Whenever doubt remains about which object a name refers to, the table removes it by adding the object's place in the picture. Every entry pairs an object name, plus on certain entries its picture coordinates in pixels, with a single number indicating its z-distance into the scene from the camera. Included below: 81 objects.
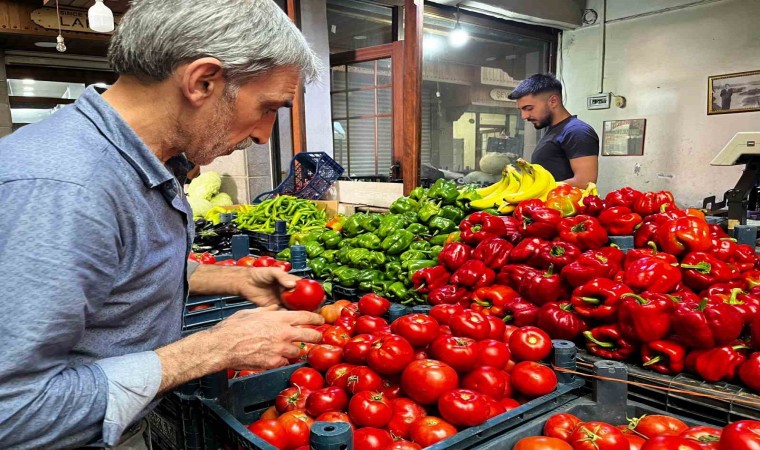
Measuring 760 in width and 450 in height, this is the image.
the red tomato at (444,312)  1.95
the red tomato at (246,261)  2.89
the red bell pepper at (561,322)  1.86
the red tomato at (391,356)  1.61
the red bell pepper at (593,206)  2.44
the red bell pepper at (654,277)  1.83
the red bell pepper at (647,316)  1.66
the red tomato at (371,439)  1.34
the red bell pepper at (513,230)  2.52
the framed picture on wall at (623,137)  6.82
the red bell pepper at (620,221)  2.28
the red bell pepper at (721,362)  1.57
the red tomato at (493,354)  1.65
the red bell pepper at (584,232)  2.18
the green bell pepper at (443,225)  3.12
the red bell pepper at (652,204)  2.39
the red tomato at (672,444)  1.13
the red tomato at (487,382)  1.54
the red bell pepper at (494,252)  2.38
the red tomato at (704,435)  1.24
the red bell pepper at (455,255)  2.54
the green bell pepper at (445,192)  3.33
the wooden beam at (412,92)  4.73
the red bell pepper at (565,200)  2.55
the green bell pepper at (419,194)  3.56
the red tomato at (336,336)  1.99
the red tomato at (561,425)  1.38
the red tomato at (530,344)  1.66
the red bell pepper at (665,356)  1.64
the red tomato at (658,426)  1.36
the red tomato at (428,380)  1.49
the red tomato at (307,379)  1.67
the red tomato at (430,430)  1.35
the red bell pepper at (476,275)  2.34
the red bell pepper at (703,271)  1.90
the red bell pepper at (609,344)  1.77
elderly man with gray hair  0.88
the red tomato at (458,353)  1.58
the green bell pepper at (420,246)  3.01
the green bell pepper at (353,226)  3.56
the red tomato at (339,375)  1.66
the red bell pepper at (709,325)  1.58
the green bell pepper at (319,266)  3.21
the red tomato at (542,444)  1.28
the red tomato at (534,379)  1.53
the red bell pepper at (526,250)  2.29
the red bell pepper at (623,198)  2.45
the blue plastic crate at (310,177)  5.45
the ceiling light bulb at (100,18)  3.70
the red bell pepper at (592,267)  1.94
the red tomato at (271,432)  1.38
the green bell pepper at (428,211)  3.25
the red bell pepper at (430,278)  2.54
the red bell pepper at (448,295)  2.38
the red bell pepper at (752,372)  1.49
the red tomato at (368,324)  2.04
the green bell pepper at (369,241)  3.18
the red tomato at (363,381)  1.58
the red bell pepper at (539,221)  2.36
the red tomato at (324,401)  1.51
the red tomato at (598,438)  1.25
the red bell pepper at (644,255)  1.97
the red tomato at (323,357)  1.81
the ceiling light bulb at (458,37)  6.93
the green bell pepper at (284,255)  3.57
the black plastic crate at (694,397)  1.43
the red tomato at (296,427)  1.43
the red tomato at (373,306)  2.29
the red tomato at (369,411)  1.44
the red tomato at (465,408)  1.36
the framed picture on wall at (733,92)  5.73
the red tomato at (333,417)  1.43
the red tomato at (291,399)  1.57
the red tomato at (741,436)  1.08
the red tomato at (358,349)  1.76
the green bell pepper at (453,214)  3.19
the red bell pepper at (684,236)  2.03
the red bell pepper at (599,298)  1.80
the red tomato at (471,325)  1.75
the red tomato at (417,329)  1.73
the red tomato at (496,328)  1.84
